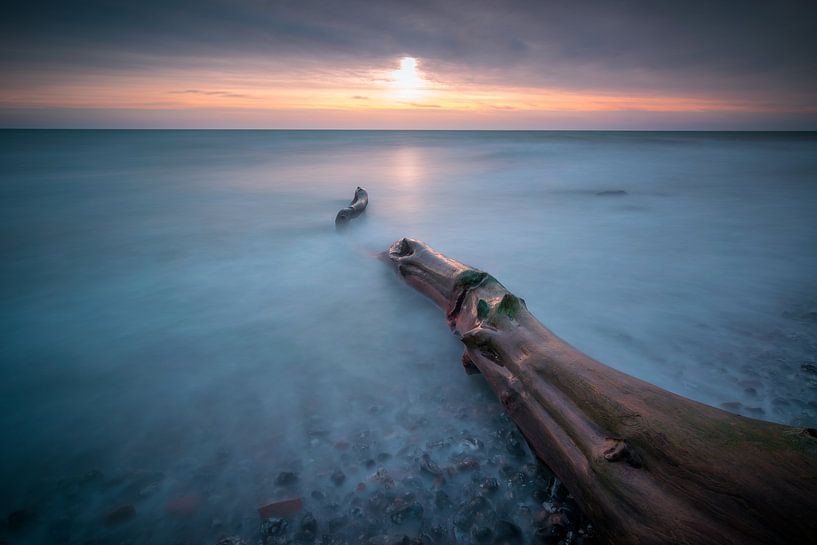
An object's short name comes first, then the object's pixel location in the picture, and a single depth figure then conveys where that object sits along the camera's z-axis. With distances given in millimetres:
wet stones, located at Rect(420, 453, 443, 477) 1672
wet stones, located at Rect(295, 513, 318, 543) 1426
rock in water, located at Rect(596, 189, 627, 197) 9289
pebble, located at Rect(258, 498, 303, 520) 1508
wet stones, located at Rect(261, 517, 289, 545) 1420
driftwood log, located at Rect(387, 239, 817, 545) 1036
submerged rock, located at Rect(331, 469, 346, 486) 1649
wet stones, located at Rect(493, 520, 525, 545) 1387
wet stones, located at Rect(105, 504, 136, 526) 1503
